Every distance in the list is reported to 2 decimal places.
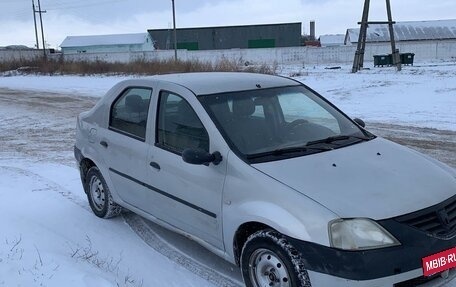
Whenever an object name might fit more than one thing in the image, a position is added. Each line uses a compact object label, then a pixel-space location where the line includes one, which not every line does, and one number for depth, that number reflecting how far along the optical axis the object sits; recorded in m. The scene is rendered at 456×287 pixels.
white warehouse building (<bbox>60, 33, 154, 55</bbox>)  76.69
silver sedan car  3.02
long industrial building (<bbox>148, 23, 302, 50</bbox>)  81.38
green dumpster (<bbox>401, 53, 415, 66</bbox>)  38.94
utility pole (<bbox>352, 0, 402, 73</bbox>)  25.36
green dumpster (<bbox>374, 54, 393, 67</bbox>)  36.72
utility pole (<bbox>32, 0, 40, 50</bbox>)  70.42
